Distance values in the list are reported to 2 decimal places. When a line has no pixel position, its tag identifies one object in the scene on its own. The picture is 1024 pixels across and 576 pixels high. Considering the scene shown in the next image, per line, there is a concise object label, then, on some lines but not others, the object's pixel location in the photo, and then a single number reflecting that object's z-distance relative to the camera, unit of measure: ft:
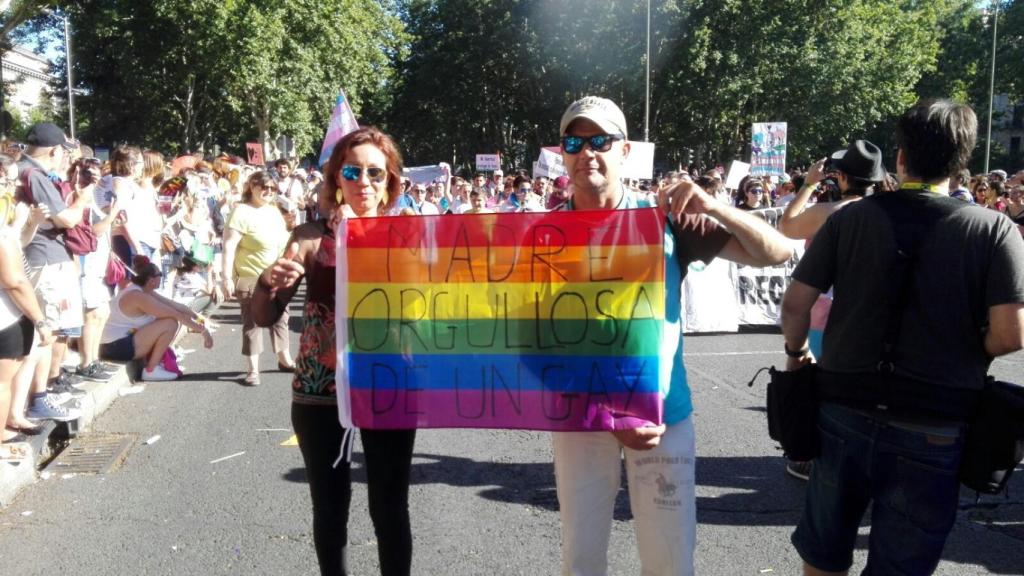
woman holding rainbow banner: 10.13
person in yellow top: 26.32
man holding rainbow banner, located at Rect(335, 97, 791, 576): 8.98
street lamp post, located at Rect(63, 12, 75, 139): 88.67
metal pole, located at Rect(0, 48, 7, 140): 72.06
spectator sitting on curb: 26.45
